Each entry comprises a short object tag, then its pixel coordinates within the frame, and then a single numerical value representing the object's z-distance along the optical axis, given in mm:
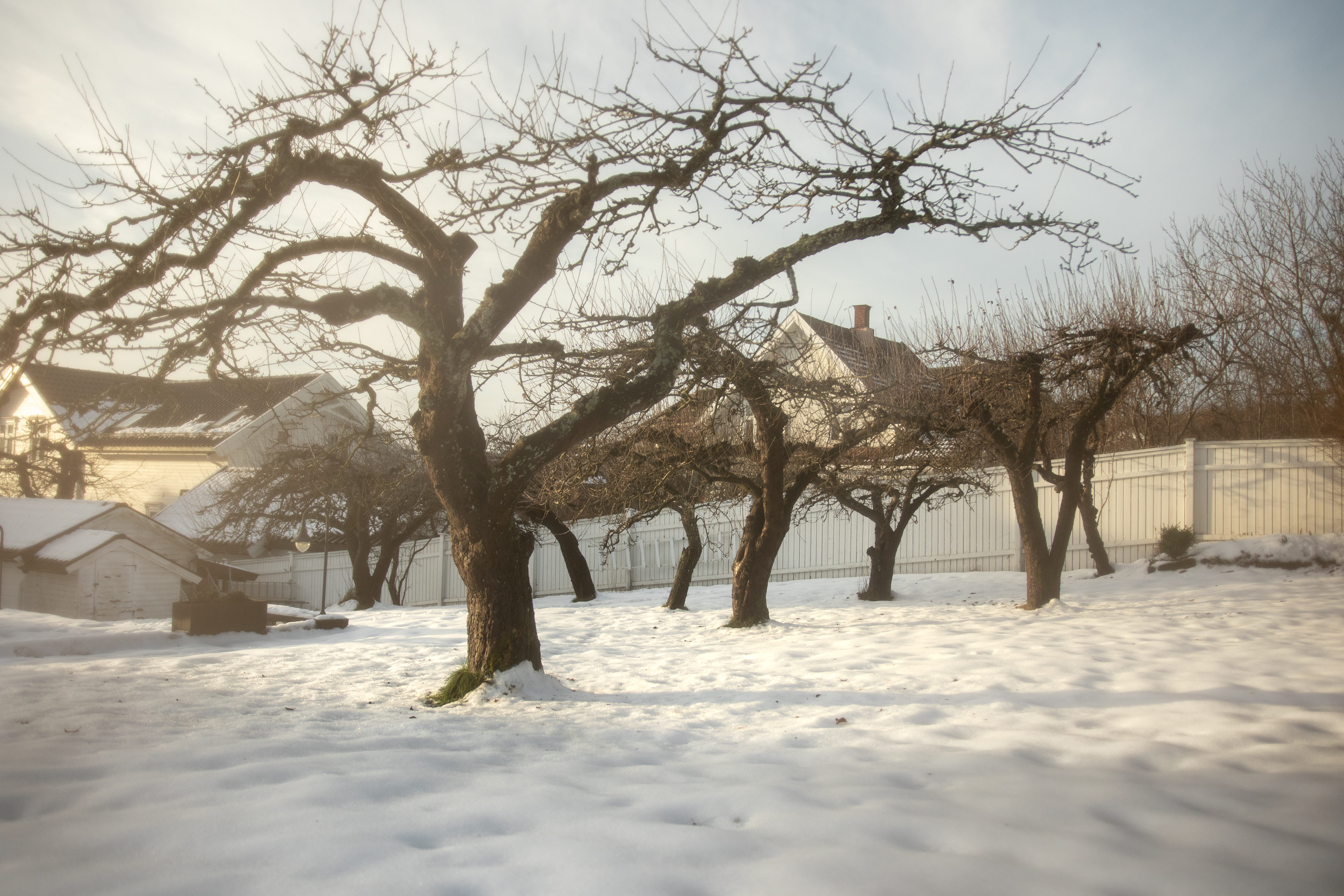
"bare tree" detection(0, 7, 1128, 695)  4688
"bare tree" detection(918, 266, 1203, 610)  7805
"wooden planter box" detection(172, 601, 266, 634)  9180
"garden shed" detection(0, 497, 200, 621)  13750
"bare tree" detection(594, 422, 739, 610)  8500
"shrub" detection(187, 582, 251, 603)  9336
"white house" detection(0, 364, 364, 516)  19984
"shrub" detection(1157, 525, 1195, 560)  10477
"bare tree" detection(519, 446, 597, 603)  7914
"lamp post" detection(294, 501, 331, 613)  14961
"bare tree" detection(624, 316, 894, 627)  7270
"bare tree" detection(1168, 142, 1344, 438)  10930
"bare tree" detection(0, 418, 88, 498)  15133
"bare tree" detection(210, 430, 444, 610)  14672
